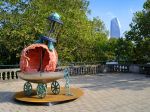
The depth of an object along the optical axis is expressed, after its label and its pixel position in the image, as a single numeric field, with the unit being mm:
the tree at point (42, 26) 9165
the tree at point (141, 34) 9873
